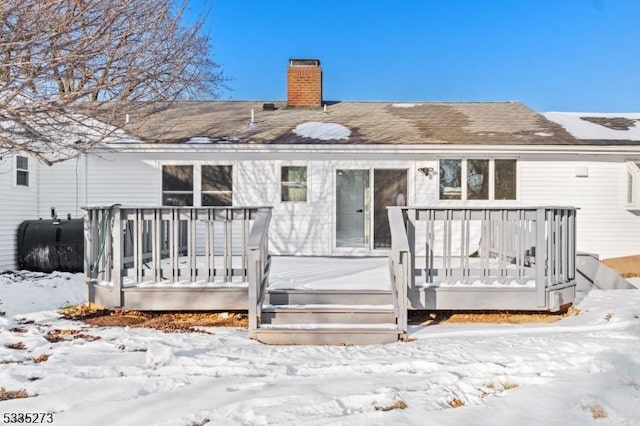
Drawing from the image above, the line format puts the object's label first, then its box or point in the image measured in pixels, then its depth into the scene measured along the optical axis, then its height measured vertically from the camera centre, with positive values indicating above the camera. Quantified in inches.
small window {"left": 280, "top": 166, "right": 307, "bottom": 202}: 394.6 +11.8
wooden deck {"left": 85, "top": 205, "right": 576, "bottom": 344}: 211.2 -38.5
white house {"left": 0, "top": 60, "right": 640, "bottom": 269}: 386.6 +16.1
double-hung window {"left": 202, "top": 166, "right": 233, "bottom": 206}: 394.3 +11.0
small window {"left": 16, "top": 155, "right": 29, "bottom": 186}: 378.3 +22.5
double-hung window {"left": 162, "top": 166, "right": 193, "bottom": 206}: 394.6 +11.9
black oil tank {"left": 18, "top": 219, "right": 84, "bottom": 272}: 363.3 -37.1
